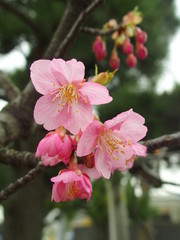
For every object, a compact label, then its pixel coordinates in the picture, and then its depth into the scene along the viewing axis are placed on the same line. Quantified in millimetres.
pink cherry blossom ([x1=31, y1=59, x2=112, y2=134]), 123
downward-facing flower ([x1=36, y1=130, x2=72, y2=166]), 114
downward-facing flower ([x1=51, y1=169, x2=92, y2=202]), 116
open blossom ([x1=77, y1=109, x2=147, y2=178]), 120
